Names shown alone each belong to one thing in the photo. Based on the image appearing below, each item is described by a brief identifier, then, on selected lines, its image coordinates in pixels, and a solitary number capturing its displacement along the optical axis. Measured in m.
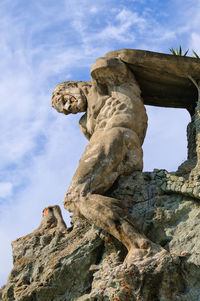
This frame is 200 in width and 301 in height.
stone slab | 9.58
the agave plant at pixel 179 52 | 10.61
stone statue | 8.16
